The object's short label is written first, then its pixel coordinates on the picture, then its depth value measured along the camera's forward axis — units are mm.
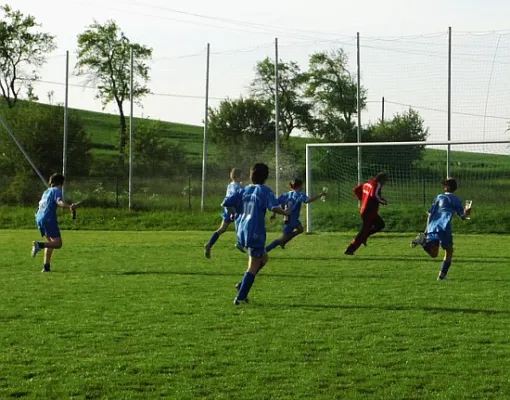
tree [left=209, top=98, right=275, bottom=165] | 36750
